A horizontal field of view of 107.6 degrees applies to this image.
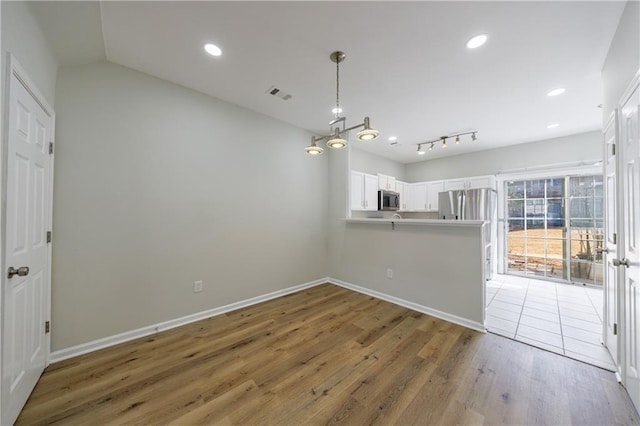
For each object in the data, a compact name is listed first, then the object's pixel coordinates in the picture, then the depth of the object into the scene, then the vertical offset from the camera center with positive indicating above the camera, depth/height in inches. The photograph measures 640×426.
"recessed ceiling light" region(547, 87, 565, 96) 108.5 +58.6
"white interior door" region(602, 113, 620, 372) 76.6 -9.2
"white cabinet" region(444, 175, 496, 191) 196.7 +28.3
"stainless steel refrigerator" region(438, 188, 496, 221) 183.5 +8.9
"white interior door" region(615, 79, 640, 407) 59.5 -5.3
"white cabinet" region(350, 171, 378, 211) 170.6 +17.6
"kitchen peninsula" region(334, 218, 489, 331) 105.7 -26.5
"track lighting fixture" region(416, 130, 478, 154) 164.3 +58.0
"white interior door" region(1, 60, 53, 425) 54.3 -9.9
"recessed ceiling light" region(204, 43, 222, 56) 83.4 +59.9
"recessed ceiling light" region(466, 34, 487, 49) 77.2 +58.8
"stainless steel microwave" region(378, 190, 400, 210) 194.7 +12.5
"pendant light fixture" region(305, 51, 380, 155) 84.0 +29.9
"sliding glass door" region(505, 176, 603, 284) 165.8 -9.3
